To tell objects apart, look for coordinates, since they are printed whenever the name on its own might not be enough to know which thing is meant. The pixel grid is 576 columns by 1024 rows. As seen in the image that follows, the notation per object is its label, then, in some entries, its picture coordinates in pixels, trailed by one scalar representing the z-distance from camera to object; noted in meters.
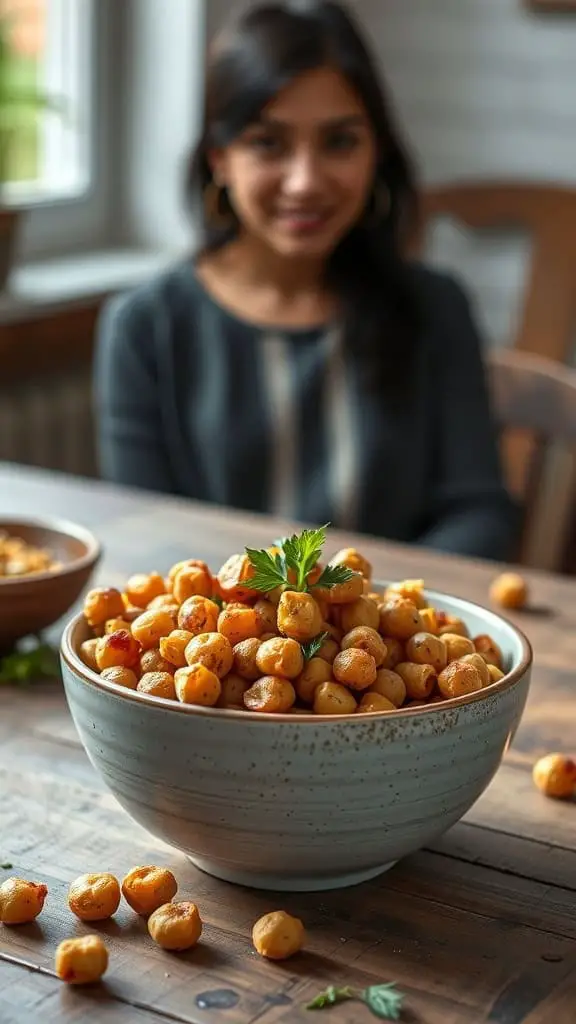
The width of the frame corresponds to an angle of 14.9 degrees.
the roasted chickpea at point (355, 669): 0.94
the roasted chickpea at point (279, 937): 0.93
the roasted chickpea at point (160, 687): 0.94
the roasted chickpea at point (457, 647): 0.98
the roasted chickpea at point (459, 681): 0.95
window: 2.32
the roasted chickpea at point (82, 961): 0.91
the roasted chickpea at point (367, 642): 0.95
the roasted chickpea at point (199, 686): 0.93
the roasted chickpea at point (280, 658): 0.94
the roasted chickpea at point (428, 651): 0.97
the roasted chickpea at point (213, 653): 0.94
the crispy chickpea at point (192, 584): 0.99
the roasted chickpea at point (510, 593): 1.30
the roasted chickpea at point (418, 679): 0.96
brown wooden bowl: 1.19
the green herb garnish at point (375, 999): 0.90
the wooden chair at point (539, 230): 2.11
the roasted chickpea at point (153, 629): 0.97
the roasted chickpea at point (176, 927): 0.93
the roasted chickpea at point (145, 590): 1.03
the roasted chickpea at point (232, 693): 0.94
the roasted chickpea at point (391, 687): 0.95
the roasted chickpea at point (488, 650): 1.01
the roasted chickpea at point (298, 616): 0.95
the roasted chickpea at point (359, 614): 0.97
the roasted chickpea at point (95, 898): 0.95
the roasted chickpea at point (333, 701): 0.94
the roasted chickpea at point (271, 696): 0.93
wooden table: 0.91
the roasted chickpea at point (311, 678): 0.94
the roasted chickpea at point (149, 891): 0.95
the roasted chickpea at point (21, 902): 0.94
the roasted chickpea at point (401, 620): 0.98
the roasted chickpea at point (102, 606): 1.00
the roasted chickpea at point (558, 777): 1.07
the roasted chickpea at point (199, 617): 0.96
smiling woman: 1.68
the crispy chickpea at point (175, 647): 0.95
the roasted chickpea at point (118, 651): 0.97
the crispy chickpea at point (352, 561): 1.00
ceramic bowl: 0.92
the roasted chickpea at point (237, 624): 0.95
